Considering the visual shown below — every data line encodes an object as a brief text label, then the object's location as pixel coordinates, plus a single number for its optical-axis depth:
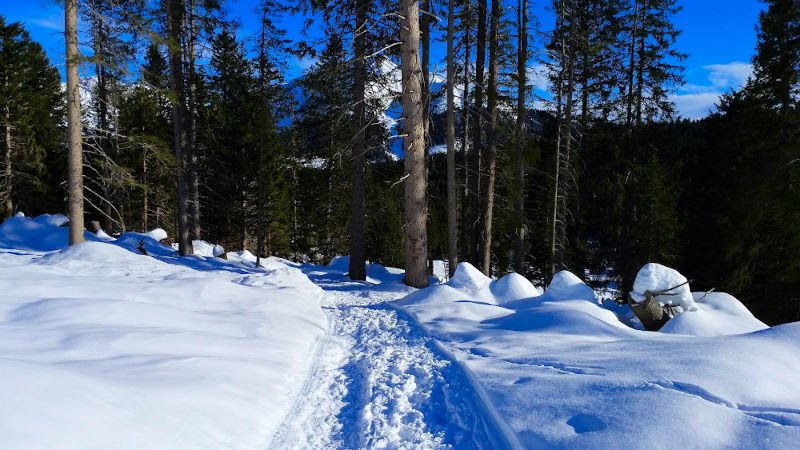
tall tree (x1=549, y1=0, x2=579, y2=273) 15.07
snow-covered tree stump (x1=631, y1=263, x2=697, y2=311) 7.41
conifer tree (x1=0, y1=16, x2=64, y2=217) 22.58
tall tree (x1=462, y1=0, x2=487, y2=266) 13.19
